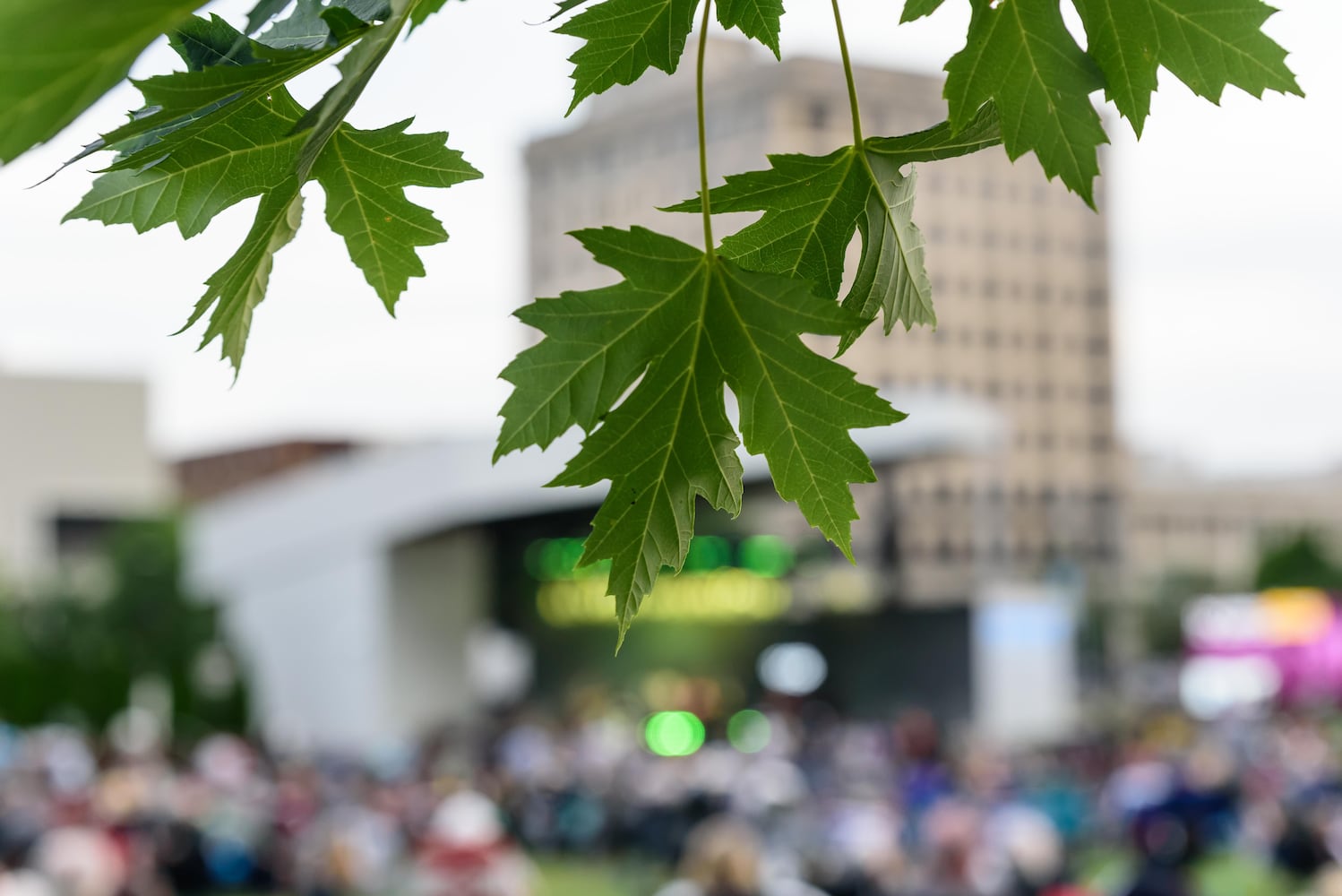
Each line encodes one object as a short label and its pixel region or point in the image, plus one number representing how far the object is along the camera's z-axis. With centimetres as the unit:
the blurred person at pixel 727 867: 742
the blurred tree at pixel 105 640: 3261
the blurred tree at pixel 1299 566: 6440
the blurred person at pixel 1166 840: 1286
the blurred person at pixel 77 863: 872
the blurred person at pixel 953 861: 809
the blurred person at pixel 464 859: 937
